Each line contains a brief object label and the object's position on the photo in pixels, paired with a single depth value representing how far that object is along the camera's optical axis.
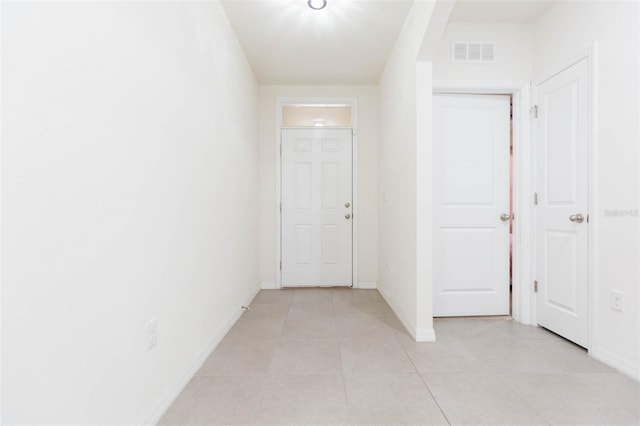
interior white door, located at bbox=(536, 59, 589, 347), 2.11
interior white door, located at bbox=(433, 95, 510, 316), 2.71
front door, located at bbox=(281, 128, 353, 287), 3.88
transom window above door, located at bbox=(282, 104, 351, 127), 4.82
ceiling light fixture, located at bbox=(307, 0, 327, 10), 2.28
